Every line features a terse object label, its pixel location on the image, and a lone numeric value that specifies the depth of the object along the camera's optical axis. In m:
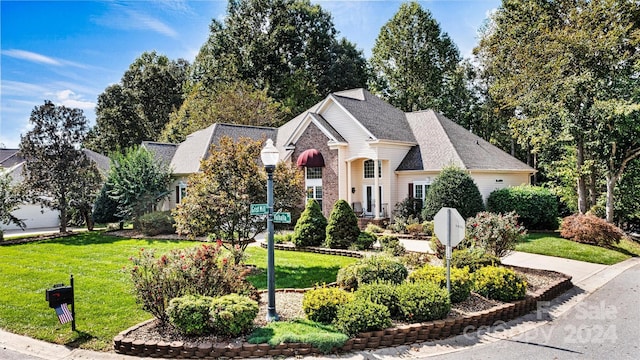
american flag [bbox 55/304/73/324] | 8.12
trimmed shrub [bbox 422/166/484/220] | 20.06
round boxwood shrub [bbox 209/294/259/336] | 7.38
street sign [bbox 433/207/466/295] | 8.63
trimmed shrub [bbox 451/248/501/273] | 10.89
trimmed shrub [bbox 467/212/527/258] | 11.92
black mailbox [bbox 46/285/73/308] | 8.02
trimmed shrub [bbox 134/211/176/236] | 22.38
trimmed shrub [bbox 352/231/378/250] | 16.14
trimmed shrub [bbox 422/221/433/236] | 19.94
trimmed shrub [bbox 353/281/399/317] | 8.45
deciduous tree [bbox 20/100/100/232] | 23.25
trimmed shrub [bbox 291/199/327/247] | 17.17
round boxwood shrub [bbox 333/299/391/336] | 7.54
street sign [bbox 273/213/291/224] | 8.51
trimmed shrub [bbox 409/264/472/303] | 9.22
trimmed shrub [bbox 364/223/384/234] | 20.69
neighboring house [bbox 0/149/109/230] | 29.41
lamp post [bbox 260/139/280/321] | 8.44
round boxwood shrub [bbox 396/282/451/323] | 8.12
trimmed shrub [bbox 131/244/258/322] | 8.09
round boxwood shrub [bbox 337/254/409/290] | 9.94
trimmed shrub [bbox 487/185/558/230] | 21.27
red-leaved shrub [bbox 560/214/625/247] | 17.42
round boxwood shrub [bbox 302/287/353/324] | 8.11
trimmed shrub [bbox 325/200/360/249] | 16.52
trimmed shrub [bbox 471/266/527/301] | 9.45
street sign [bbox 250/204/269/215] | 8.54
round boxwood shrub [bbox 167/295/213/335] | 7.41
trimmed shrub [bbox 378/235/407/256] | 14.88
